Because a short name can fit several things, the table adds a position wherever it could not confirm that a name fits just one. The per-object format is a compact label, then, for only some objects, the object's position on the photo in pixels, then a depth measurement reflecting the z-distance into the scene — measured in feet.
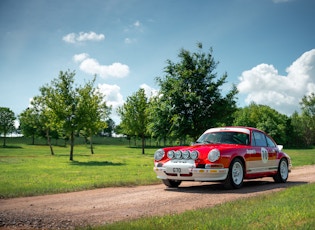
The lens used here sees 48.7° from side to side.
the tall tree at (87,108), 98.37
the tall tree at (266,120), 274.77
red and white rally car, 31.37
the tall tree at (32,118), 140.36
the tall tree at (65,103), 97.35
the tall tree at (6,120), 263.49
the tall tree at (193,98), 76.89
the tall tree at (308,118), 280.72
